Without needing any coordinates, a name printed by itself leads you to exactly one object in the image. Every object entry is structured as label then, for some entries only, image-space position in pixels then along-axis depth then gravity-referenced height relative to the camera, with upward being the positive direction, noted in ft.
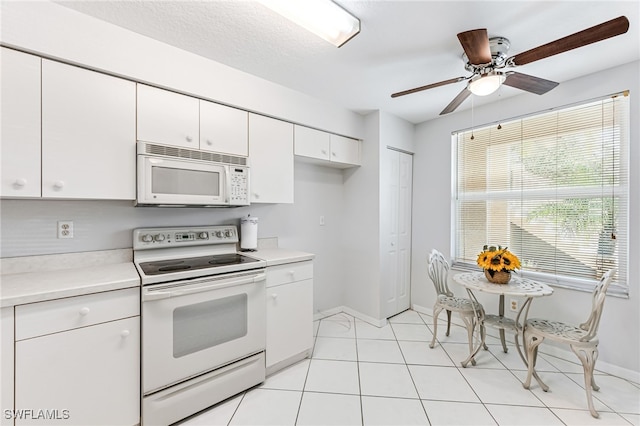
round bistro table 6.61 -1.98
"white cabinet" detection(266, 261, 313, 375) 6.91 -2.84
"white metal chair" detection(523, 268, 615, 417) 5.76 -2.89
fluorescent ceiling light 4.80 +3.75
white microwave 5.85 +0.81
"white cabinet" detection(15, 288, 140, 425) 4.09 -2.53
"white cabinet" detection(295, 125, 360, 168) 8.76 +2.28
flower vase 7.16 -1.76
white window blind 7.18 +0.66
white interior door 10.27 -0.83
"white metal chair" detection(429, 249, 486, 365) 7.68 -2.83
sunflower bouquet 7.06 -1.33
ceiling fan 4.21 +2.98
